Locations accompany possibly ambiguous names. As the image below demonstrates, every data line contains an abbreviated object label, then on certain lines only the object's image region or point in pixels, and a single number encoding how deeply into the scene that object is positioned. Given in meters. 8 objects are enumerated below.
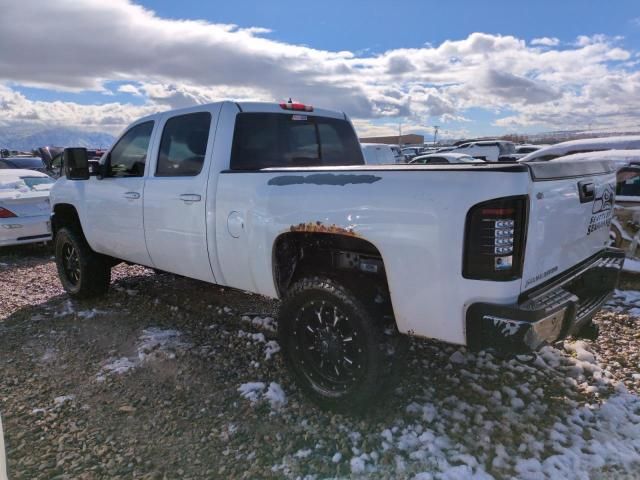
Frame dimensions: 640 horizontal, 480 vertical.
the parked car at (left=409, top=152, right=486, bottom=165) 16.96
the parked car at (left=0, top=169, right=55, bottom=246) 7.50
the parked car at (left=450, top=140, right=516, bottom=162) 24.89
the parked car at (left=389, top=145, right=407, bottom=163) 25.19
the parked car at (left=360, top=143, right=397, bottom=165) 12.90
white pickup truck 2.35
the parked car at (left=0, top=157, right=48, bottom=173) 14.01
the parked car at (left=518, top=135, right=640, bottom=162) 7.16
